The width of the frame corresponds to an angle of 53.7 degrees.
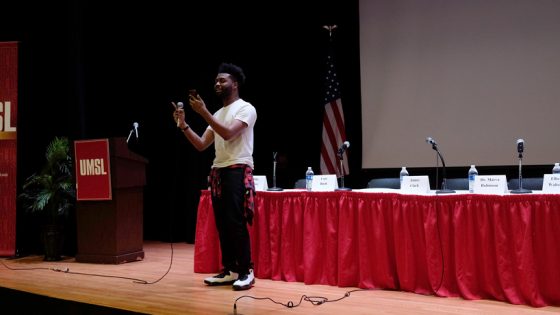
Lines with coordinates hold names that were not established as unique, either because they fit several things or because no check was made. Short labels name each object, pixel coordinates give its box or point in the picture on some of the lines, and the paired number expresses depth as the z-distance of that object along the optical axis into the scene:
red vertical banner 6.18
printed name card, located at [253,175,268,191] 4.48
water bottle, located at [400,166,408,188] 3.97
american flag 6.36
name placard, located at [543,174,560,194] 3.32
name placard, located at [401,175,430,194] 3.74
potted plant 5.81
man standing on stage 3.75
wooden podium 5.34
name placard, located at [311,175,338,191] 4.11
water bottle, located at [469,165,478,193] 3.62
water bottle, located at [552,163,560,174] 3.52
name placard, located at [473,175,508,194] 3.44
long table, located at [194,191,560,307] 3.23
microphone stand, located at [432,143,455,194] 3.64
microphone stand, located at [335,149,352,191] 4.04
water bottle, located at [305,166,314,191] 4.27
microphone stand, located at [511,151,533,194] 3.36
